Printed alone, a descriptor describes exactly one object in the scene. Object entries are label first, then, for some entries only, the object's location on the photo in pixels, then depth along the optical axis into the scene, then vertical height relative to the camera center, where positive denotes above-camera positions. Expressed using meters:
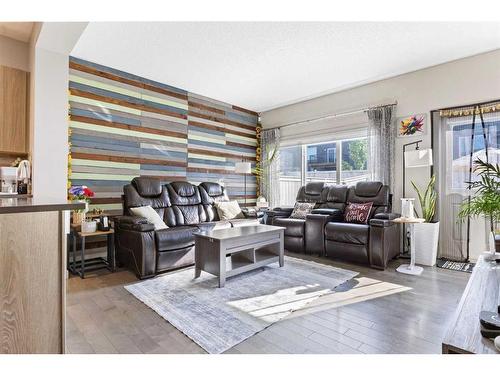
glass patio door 3.64 +0.32
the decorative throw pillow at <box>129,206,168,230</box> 3.54 -0.32
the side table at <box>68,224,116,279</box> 3.26 -0.90
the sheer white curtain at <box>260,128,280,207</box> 6.03 +0.54
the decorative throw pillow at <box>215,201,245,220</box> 4.61 -0.36
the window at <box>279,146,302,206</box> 5.90 +0.35
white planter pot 3.64 -0.71
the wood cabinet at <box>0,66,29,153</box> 3.08 +0.91
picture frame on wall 4.07 +0.96
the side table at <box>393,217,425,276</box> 3.35 -0.83
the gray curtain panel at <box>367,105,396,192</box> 4.33 +0.74
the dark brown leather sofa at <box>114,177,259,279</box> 3.17 -0.47
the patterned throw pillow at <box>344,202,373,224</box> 4.00 -0.34
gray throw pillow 4.63 -0.35
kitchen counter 1.22 -0.40
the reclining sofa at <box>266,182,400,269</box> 3.47 -0.52
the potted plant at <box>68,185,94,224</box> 3.34 -0.06
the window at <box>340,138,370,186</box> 4.80 +0.49
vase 3.41 -0.34
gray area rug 2.02 -1.00
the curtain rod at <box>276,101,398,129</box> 4.56 +1.34
